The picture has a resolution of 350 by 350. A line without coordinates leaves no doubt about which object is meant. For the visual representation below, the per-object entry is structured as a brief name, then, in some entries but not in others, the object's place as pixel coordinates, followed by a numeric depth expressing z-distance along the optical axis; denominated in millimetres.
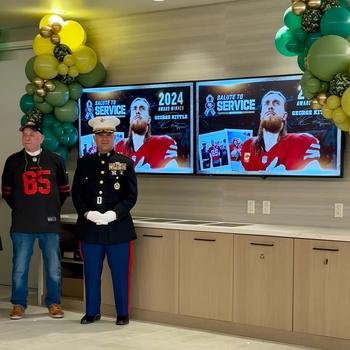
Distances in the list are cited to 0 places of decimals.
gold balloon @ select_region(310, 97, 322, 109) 5346
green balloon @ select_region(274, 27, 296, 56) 5648
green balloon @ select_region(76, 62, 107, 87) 7320
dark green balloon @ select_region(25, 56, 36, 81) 7250
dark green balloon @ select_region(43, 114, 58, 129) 7348
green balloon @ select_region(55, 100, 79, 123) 7285
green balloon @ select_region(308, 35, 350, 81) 5117
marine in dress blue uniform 6422
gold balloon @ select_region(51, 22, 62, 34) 7086
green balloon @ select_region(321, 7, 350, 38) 5211
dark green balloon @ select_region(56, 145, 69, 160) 7500
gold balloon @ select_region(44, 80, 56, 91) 7141
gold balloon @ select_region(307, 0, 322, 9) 5340
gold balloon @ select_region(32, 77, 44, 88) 7180
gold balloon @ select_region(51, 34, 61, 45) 7098
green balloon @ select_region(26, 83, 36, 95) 7258
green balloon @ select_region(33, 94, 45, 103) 7227
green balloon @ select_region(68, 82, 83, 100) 7316
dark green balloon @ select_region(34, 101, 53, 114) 7250
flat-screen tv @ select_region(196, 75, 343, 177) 6230
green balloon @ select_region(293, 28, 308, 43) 5484
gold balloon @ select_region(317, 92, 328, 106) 5277
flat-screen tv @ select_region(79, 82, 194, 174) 6914
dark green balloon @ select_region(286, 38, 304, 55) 5559
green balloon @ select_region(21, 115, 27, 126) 7376
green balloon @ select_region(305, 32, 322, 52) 5410
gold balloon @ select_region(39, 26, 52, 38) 7102
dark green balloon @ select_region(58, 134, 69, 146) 7391
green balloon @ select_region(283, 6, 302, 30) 5500
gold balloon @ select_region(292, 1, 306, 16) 5375
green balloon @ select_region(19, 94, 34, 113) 7383
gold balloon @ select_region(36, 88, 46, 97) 7176
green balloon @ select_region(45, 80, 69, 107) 7176
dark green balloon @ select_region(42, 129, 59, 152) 7340
